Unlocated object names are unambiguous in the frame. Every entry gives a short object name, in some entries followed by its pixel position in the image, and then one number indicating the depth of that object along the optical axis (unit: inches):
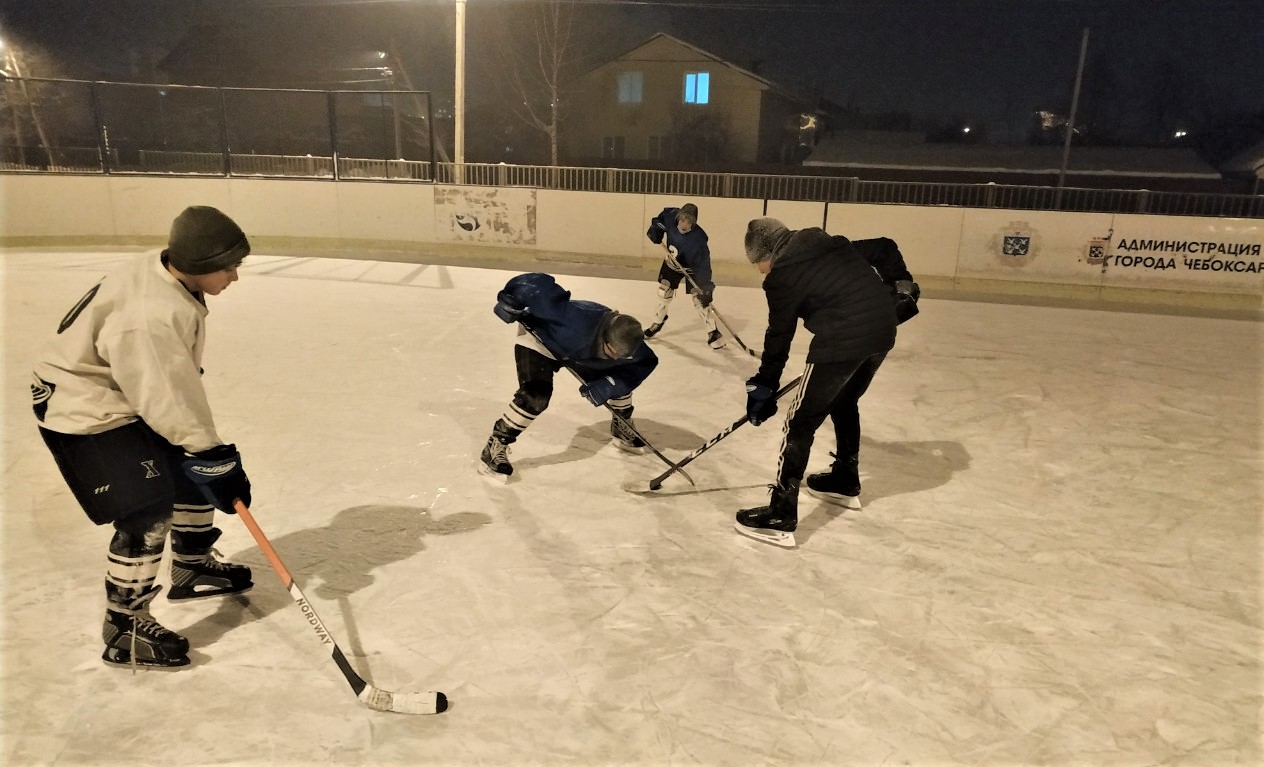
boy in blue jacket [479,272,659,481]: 125.4
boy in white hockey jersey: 72.4
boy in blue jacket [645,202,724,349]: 243.9
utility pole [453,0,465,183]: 442.6
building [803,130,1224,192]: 773.3
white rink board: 331.6
